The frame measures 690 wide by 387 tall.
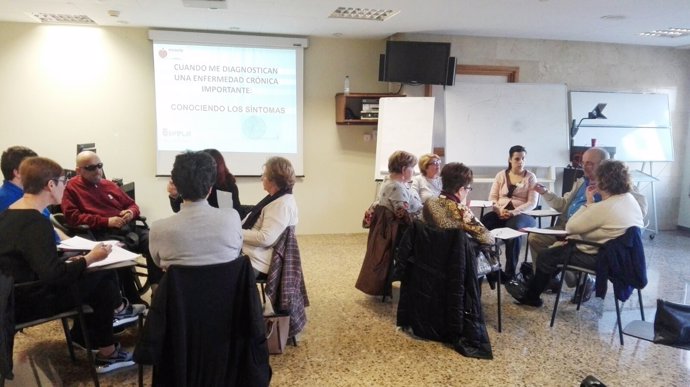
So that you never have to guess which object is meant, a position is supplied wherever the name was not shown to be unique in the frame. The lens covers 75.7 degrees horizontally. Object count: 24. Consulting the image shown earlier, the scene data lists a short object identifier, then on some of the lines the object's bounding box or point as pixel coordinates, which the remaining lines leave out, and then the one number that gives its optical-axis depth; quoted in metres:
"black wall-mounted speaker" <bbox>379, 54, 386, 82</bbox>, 5.13
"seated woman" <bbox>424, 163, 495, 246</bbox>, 2.77
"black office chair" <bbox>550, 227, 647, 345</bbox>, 2.75
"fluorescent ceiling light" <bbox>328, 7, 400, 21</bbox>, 4.32
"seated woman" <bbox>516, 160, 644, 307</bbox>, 2.85
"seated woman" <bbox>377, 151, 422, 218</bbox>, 3.26
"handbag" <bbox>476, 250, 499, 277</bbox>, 2.89
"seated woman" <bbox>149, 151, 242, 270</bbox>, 1.76
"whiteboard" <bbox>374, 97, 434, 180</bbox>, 5.11
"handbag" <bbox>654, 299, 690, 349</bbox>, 2.64
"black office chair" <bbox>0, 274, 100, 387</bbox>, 1.79
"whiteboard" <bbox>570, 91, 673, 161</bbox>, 5.83
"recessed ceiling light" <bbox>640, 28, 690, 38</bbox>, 5.20
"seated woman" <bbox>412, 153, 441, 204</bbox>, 3.71
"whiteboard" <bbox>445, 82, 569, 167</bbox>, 5.36
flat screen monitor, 5.08
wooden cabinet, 5.37
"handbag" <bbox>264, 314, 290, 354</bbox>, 2.51
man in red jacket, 3.10
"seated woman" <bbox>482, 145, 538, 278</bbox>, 3.96
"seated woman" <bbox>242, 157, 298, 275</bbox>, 2.49
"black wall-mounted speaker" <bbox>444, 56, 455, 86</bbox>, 5.20
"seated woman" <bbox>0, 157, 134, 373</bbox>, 1.92
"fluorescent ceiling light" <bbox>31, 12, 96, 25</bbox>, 4.52
